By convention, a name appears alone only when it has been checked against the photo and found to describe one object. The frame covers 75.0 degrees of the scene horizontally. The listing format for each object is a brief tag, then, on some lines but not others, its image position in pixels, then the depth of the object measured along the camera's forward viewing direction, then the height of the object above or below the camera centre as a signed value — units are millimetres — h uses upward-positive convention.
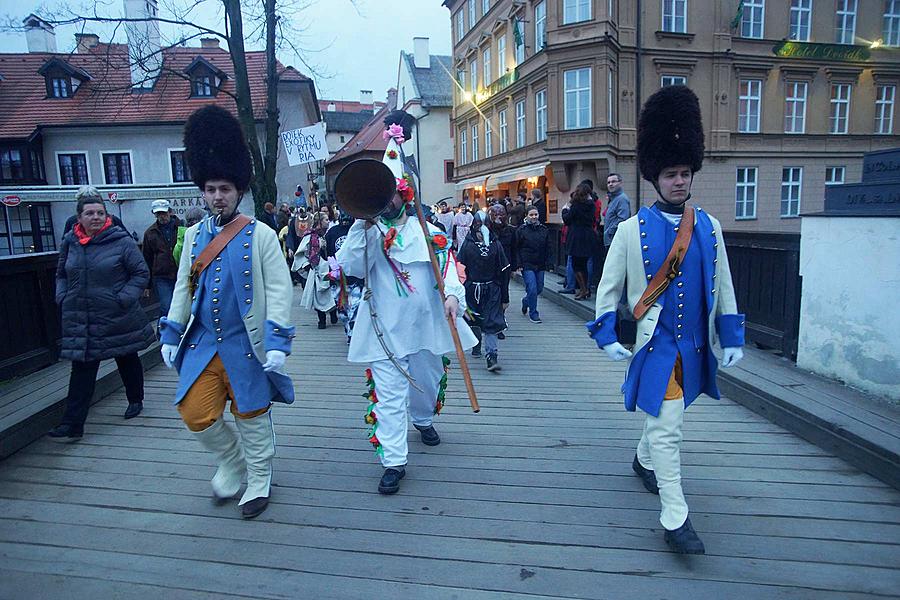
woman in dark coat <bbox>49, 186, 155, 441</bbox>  4398 -515
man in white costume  3596 -584
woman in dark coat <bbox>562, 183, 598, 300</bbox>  9086 -216
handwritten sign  11266 +1449
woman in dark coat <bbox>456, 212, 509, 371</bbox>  6527 -666
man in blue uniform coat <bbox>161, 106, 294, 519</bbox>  3145 -485
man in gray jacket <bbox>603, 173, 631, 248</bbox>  8164 +55
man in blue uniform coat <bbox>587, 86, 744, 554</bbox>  2891 -437
